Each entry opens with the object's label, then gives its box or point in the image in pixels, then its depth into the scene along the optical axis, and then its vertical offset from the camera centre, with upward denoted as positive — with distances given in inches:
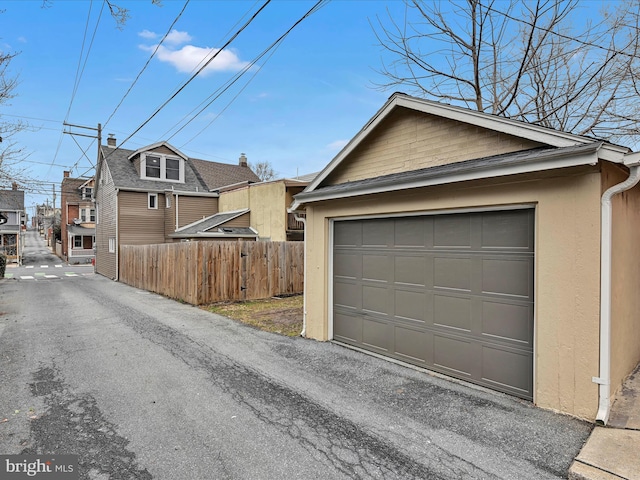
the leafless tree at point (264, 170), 1688.0 +318.0
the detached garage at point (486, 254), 141.8 -8.2
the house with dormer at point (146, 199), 730.8 +81.0
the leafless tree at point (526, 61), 362.6 +205.0
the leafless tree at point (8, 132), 346.1 +111.0
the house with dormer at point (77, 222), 1242.6 +59.0
